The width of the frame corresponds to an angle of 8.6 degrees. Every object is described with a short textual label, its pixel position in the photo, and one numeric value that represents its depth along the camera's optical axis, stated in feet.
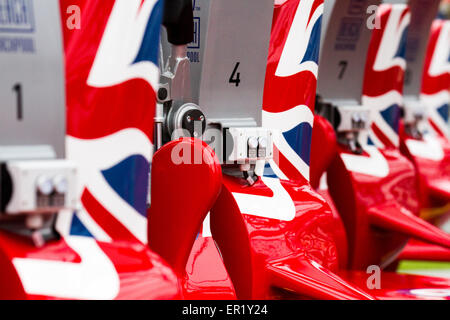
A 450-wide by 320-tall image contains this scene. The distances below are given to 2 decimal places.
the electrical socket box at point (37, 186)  11.36
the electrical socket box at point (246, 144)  12.40
